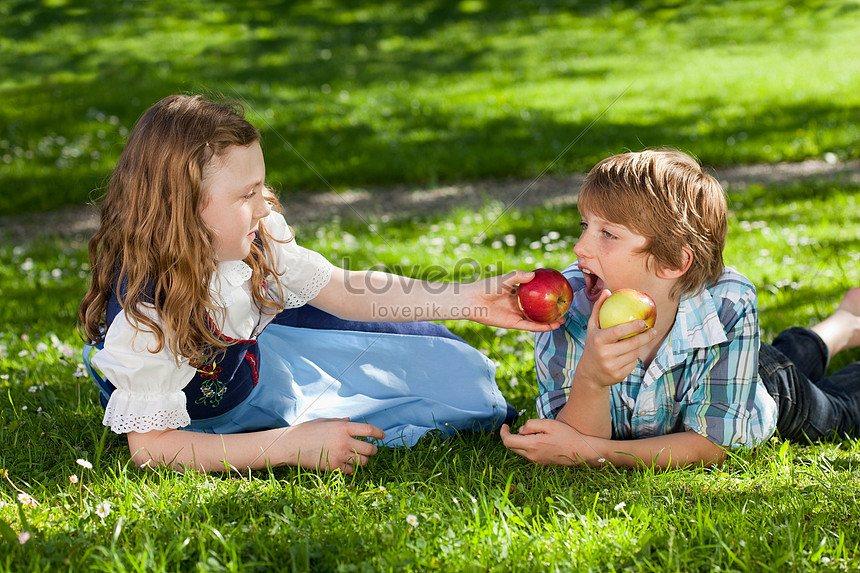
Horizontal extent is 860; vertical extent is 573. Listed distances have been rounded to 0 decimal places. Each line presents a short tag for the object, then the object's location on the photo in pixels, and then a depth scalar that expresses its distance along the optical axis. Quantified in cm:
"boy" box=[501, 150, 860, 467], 288
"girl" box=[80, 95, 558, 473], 266
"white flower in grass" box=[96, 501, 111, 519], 236
